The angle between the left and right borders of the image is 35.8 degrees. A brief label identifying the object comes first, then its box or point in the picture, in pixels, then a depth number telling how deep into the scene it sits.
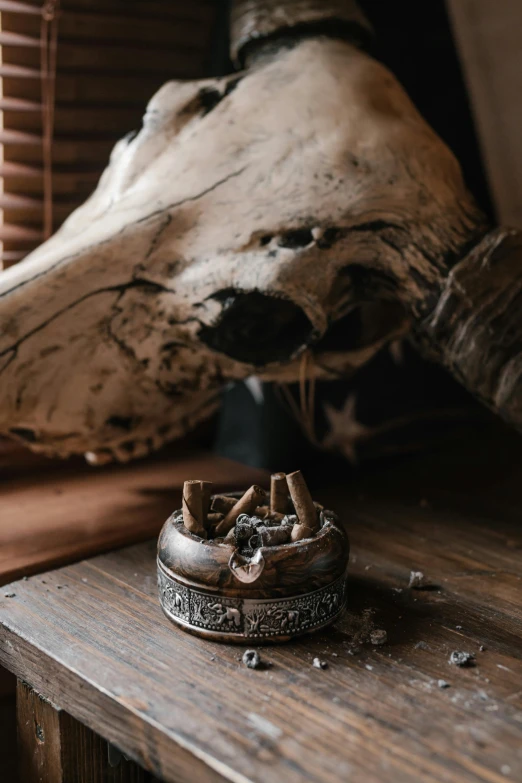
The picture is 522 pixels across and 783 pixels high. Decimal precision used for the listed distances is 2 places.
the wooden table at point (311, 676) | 0.64
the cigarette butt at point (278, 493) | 0.91
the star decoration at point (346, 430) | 1.43
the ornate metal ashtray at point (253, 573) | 0.78
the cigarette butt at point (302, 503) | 0.86
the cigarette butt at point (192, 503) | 0.86
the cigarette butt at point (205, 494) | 0.87
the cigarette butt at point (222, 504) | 0.93
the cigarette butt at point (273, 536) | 0.82
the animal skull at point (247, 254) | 0.99
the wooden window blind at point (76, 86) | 1.26
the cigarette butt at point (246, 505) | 0.88
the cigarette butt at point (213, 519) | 0.89
